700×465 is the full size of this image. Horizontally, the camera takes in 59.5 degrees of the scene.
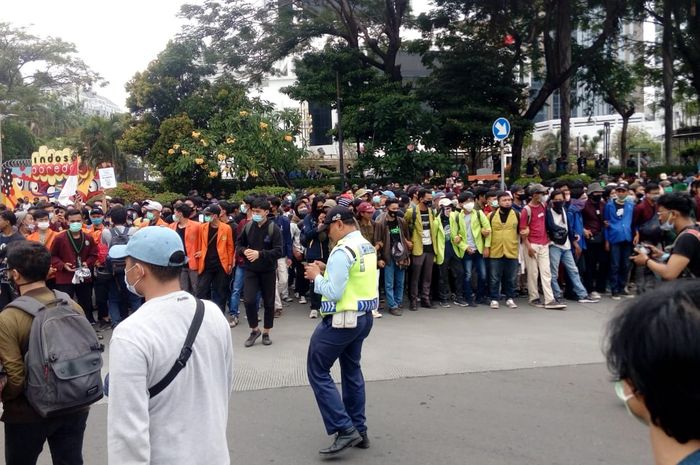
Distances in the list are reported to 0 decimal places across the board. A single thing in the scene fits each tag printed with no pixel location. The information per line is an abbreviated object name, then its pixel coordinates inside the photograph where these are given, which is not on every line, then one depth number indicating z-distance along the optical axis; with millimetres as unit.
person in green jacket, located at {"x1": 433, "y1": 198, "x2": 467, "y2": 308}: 10023
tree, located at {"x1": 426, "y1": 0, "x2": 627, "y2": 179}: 22266
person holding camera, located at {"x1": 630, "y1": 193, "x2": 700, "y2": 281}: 4527
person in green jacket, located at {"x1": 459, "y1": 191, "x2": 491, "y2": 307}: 9977
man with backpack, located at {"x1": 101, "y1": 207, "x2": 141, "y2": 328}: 8883
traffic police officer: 4508
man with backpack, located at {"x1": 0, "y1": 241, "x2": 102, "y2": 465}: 3092
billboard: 21828
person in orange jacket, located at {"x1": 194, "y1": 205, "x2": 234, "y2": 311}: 9000
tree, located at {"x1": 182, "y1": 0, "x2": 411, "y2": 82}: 23922
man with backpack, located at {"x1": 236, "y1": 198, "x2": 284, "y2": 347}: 7766
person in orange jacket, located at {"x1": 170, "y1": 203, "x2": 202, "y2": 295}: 9133
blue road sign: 12695
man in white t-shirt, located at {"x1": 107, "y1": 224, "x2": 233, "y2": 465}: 2309
